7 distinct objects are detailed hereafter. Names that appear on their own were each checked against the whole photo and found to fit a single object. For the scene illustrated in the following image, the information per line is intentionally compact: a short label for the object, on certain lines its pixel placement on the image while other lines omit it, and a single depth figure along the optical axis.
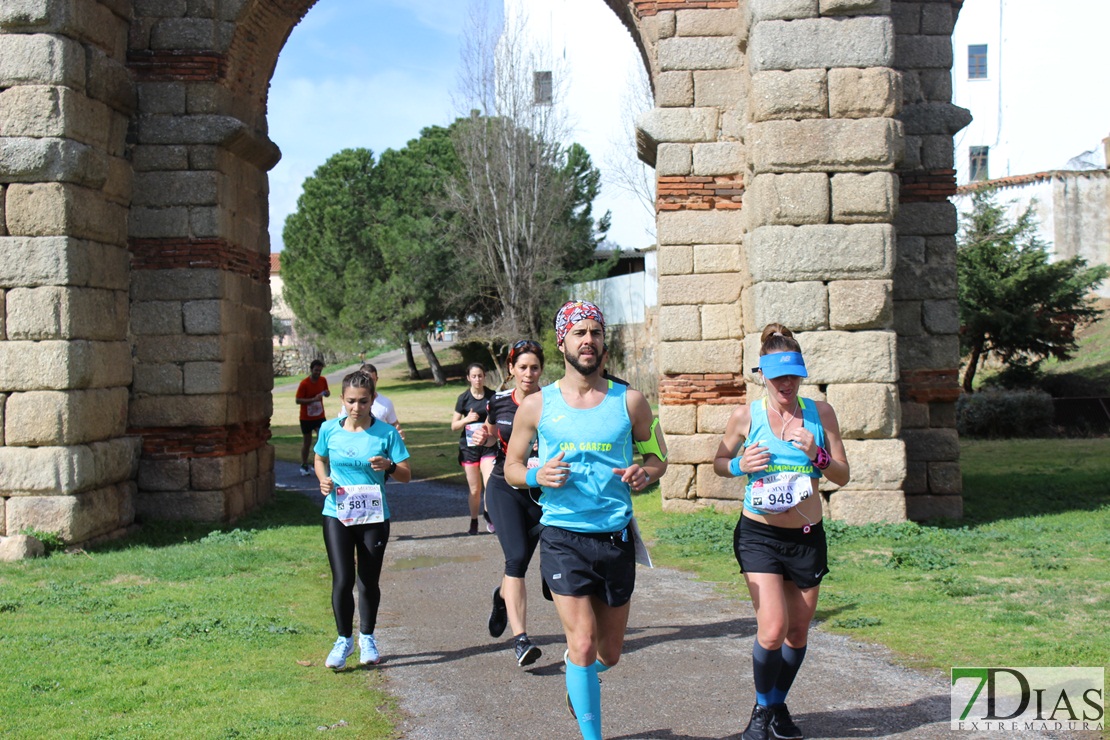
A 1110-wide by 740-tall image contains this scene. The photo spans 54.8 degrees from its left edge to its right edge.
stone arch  8.88
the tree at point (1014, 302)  21.72
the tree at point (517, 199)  32.97
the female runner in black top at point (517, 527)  5.94
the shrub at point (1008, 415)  19.34
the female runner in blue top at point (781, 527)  4.48
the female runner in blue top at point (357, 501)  5.95
